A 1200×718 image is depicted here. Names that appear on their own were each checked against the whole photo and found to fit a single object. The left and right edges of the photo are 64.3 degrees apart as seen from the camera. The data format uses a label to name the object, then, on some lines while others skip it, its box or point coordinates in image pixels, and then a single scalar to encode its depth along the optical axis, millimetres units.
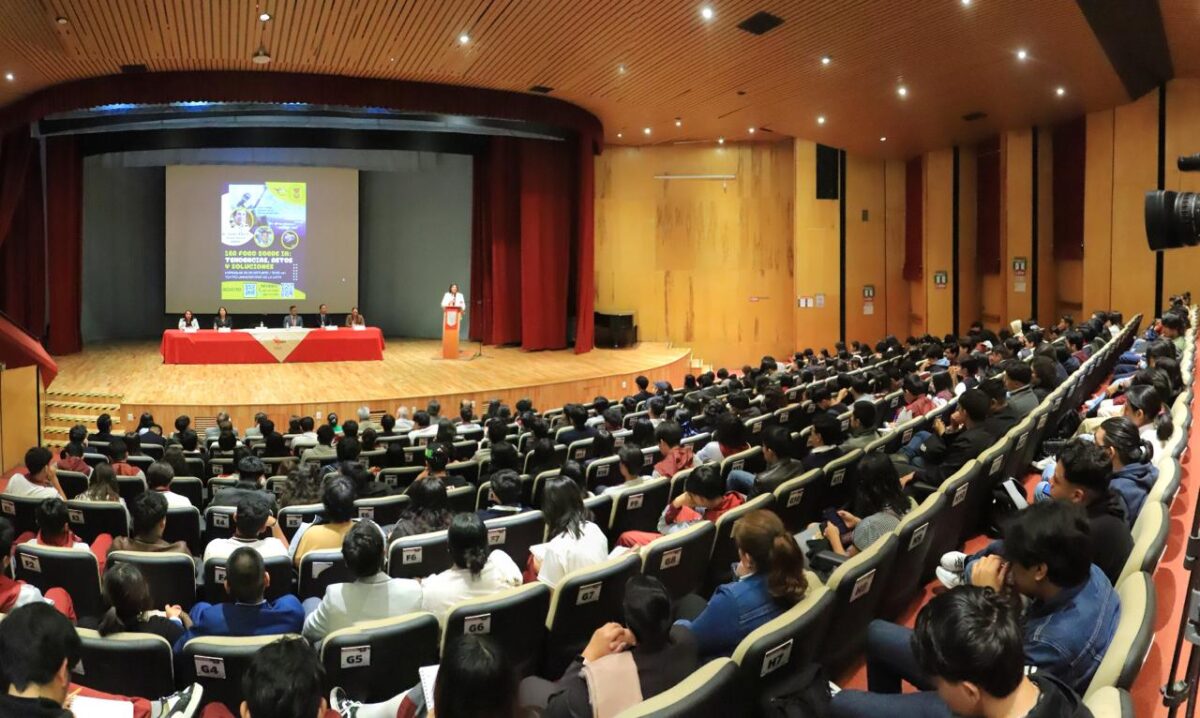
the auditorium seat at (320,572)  3762
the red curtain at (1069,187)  13688
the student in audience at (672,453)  5320
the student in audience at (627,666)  2186
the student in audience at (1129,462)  3312
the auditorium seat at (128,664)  2615
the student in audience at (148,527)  3859
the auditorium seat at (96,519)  4789
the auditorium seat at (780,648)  2090
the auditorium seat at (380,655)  2617
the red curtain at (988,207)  15508
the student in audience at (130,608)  2747
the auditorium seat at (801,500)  4046
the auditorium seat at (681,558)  3297
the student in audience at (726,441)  5633
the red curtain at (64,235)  15766
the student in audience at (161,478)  5391
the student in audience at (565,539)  3607
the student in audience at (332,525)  4117
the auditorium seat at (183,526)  4852
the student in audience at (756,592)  2609
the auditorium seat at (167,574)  3627
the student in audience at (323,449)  6857
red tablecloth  13992
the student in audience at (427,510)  4219
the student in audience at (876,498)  3525
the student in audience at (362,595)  3037
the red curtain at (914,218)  17141
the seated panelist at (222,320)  15254
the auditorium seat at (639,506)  4441
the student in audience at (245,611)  2957
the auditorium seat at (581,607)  2975
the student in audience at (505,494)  4465
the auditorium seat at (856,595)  2553
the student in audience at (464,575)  3256
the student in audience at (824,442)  4773
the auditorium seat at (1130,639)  1805
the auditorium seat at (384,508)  4848
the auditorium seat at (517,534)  4086
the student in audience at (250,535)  3830
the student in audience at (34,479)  5340
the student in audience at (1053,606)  2117
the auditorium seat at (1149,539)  2395
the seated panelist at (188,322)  14867
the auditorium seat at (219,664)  2590
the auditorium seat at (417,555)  3830
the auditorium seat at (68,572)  3715
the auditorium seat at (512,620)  2785
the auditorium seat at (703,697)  1821
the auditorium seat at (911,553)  3020
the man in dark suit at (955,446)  4496
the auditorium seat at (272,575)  3652
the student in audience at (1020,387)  5254
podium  15023
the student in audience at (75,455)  6598
